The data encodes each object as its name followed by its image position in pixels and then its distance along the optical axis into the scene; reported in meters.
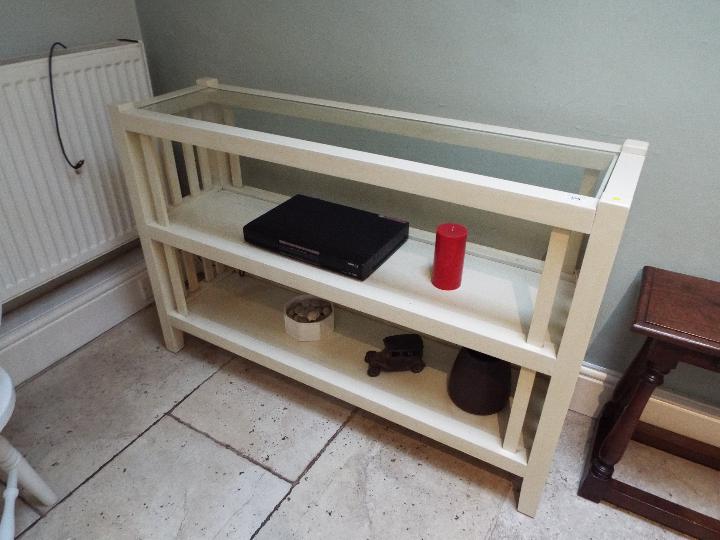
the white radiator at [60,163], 1.20
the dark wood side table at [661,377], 0.87
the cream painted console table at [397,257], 0.80
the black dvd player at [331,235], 1.06
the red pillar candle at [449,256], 0.96
